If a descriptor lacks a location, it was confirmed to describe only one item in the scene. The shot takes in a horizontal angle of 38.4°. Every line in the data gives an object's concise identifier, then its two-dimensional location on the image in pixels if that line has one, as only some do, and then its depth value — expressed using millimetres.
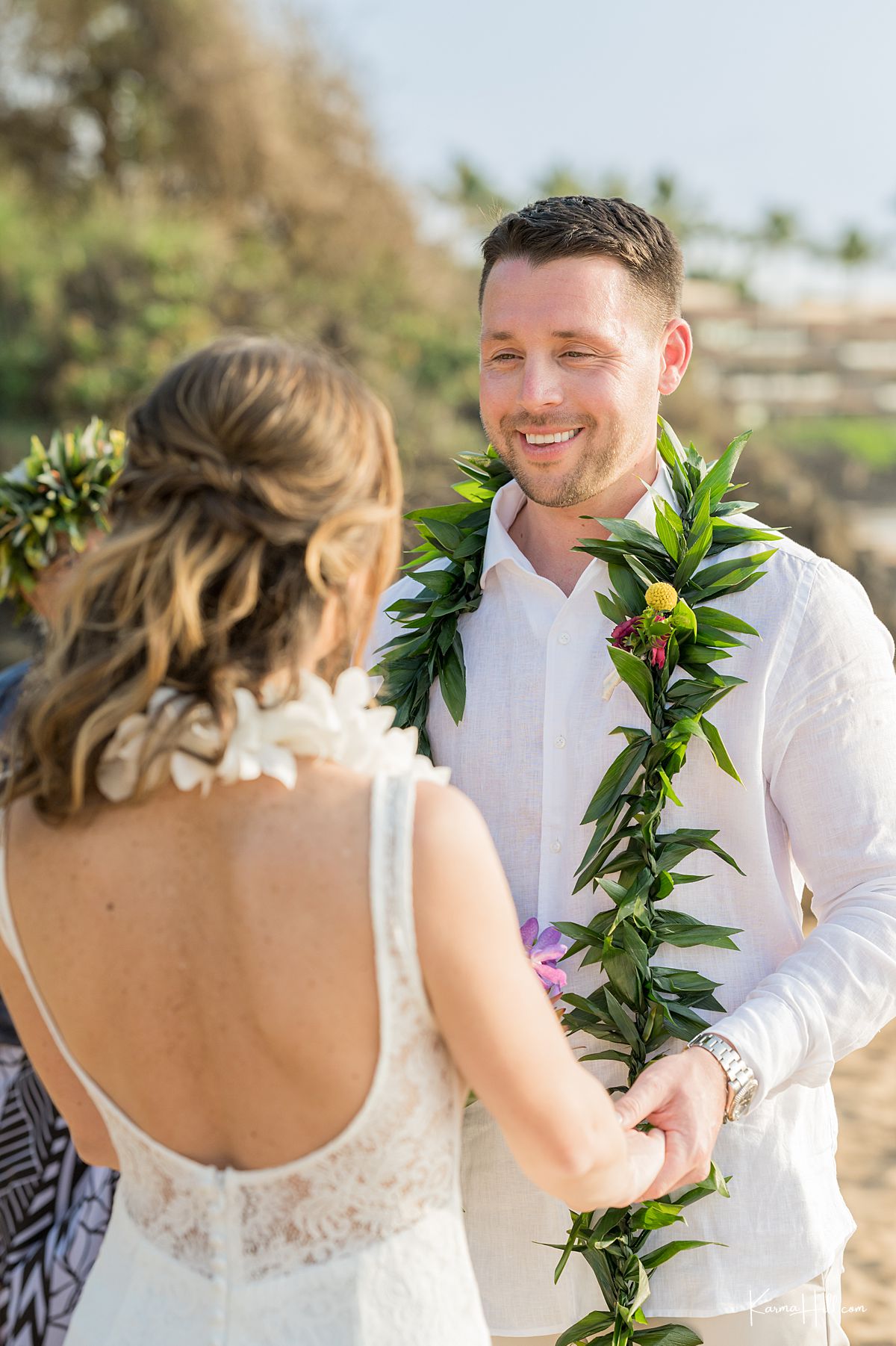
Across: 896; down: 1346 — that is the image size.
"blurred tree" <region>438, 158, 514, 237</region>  24178
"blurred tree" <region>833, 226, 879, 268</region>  83812
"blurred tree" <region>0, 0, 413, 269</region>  18203
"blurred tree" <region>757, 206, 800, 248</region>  79562
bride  1523
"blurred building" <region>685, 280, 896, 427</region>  48406
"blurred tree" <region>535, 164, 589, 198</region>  32188
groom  2238
